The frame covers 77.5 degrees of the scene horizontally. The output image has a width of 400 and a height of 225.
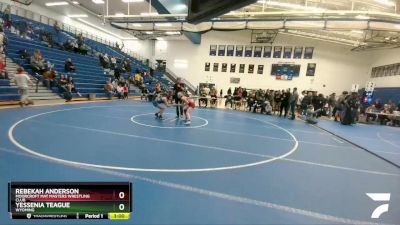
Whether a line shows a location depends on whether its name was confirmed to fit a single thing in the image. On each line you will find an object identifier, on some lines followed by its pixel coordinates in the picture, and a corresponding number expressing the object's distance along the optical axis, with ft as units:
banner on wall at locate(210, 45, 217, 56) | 93.85
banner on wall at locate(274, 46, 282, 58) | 86.73
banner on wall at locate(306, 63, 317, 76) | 83.98
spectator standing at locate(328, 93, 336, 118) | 54.24
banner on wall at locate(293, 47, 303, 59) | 84.94
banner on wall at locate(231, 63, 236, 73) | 91.61
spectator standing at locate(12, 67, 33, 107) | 32.58
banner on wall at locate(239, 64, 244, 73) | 90.74
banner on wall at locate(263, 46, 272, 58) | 87.86
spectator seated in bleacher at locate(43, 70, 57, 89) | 44.24
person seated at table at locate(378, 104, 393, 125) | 53.36
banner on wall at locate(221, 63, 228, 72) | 92.68
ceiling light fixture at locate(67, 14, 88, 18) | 90.94
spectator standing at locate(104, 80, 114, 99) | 56.80
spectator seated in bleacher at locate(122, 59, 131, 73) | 74.88
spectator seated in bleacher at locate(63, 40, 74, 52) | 63.39
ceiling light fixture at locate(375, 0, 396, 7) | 44.45
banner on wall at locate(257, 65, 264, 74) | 88.77
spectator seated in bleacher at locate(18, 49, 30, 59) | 46.24
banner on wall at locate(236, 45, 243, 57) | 90.89
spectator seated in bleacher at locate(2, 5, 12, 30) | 55.17
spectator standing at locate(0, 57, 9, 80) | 36.95
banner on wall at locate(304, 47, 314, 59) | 83.73
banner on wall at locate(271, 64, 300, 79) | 85.40
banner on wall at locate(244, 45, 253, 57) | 89.97
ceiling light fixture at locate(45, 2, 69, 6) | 78.60
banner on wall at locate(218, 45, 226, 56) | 92.84
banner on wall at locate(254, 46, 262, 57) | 89.04
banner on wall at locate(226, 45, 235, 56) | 91.81
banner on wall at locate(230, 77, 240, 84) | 91.45
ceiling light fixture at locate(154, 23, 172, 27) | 57.23
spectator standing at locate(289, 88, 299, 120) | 45.37
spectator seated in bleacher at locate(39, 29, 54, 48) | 59.81
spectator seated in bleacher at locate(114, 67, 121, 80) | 64.95
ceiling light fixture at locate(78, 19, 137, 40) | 98.04
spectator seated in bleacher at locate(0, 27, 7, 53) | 40.22
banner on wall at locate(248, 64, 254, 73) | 89.86
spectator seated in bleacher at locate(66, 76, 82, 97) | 45.65
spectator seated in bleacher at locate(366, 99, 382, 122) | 55.75
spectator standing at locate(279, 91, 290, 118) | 48.01
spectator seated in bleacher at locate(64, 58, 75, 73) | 52.19
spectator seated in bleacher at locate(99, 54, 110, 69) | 68.08
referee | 33.39
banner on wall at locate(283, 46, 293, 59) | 85.76
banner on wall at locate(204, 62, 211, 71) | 95.35
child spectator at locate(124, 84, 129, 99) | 60.54
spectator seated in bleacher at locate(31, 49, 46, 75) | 44.42
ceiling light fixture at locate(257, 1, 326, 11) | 52.04
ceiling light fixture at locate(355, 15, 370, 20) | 42.60
